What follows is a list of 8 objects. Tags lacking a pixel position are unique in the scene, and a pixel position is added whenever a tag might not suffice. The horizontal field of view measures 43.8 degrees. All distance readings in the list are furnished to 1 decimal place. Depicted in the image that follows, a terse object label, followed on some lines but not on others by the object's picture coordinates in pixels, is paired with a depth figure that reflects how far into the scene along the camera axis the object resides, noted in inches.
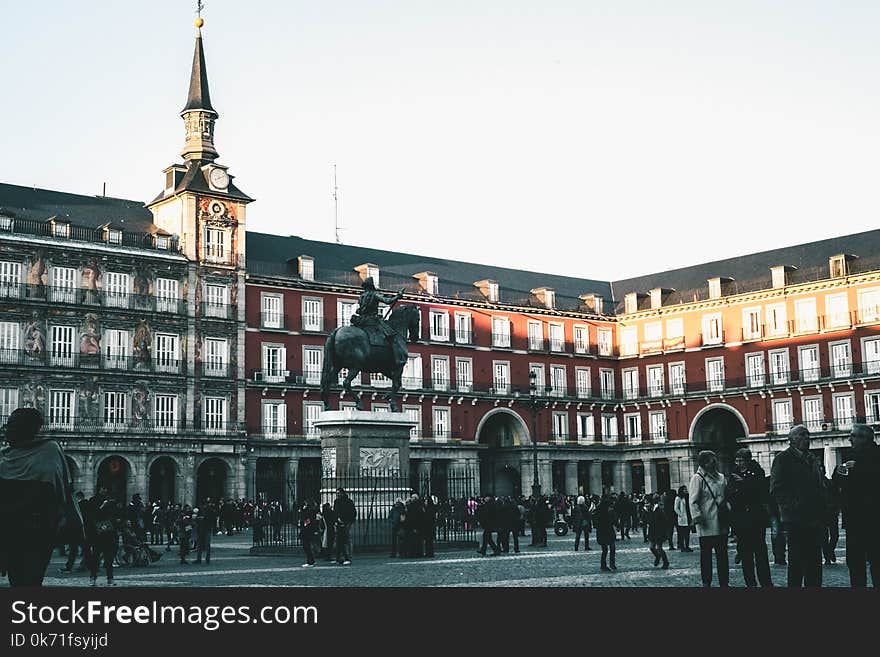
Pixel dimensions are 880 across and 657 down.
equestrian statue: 1008.2
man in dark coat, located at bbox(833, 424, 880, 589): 397.1
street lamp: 1781.6
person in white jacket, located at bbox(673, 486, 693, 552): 911.7
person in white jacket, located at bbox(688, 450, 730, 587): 511.2
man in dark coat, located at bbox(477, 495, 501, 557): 1007.0
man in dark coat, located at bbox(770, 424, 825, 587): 434.6
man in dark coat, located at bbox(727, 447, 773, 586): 534.6
